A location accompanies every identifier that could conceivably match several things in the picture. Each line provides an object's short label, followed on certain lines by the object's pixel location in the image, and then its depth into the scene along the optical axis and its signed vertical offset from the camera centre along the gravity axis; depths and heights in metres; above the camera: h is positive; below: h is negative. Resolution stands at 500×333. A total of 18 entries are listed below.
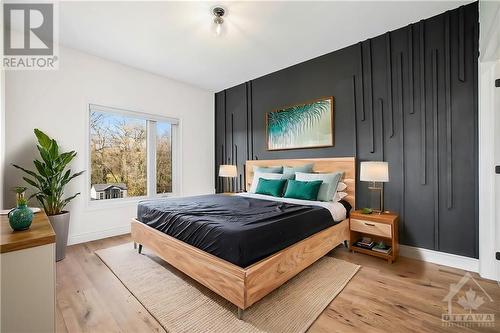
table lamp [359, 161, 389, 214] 2.56 -0.07
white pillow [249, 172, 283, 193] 3.56 -0.17
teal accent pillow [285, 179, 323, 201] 2.93 -0.33
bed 1.62 -0.66
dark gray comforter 1.66 -0.52
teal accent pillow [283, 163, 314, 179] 3.39 -0.07
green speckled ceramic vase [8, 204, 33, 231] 1.10 -0.26
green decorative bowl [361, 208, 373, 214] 2.72 -0.57
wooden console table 0.93 -0.50
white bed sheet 2.65 -0.50
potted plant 2.63 -0.20
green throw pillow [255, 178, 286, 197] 3.30 -0.32
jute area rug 1.57 -1.12
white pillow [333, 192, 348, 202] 3.11 -0.42
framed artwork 3.38 +0.66
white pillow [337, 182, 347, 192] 3.12 -0.30
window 3.58 +0.24
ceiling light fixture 2.39 +1.70
